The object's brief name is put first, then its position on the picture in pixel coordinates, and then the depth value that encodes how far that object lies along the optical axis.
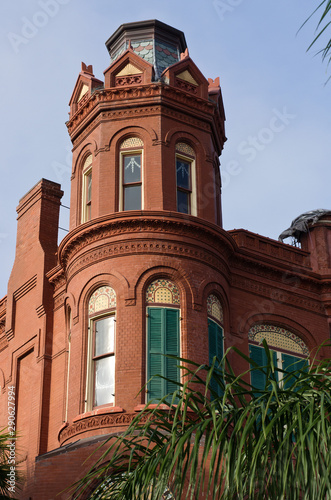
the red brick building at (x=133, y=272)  23.86
